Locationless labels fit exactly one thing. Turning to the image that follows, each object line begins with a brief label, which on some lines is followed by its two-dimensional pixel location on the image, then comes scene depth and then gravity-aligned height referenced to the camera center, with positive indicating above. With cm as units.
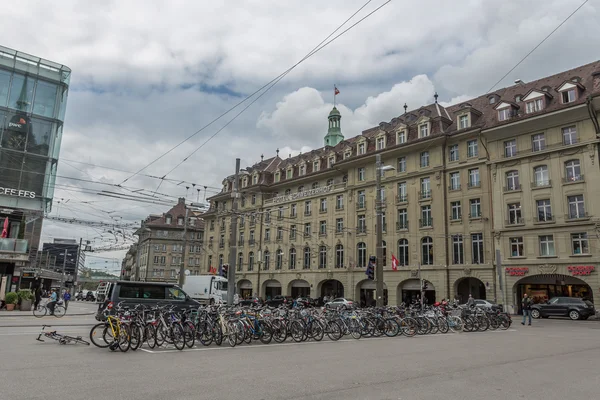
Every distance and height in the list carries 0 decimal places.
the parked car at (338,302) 3532 -71
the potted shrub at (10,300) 2942 -119
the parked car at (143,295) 1841 -38
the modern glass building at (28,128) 3316 +1135
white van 4175 -4
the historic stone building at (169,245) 8662 +791
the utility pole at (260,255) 5669 +423
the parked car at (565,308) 2891 -47
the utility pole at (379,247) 2031 +210
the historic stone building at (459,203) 3334 +819
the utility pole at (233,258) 1940 +131
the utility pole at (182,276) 3758 +93
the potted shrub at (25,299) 3008 -112
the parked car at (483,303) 3059 -33
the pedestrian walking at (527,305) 2409 -29
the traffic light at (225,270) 2305 +94
